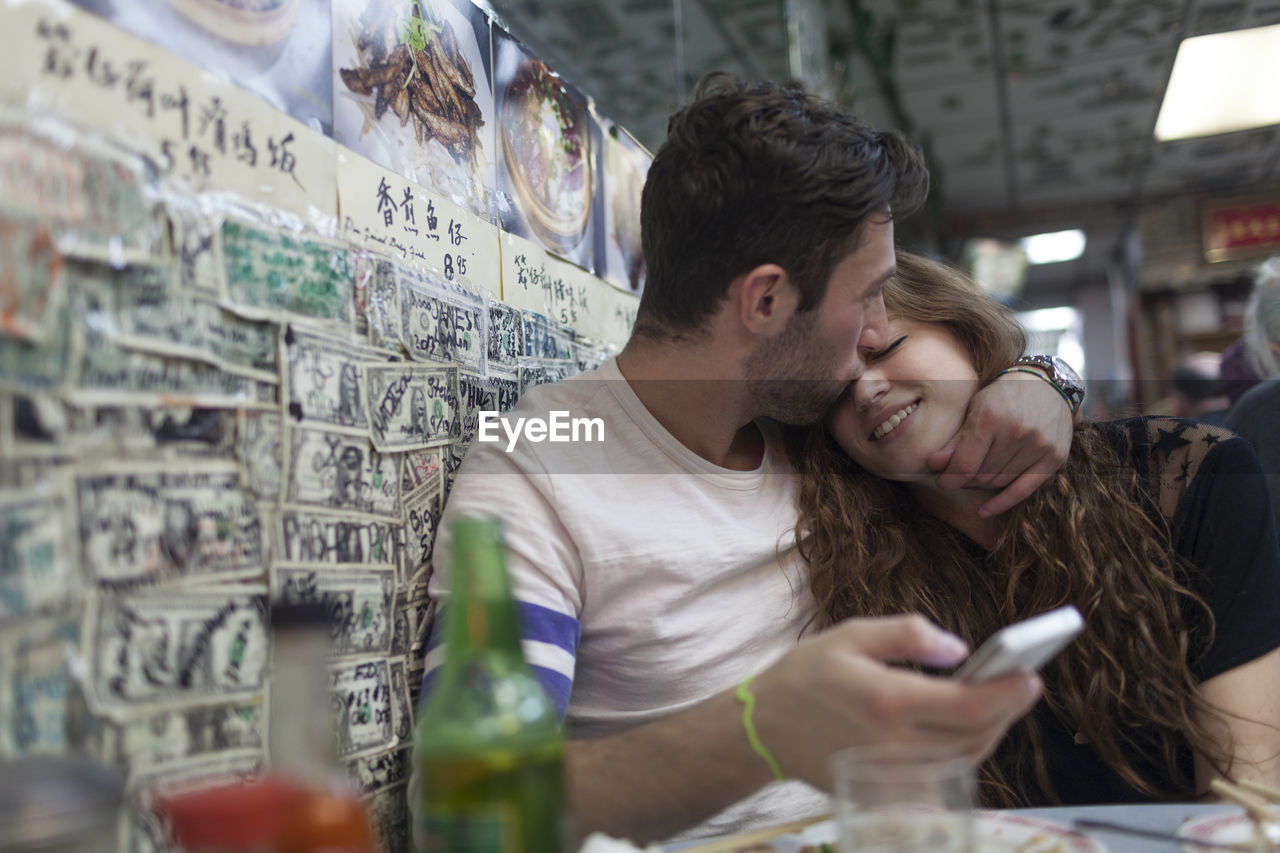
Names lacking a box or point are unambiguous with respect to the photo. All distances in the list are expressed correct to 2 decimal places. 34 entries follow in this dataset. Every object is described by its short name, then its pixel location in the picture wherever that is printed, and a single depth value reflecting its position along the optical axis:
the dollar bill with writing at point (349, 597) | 0.98
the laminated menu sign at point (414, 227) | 1.14
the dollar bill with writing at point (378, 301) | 1.13
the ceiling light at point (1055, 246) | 8.71
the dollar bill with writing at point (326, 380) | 1.00
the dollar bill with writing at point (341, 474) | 1.00
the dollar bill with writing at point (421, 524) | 1.20
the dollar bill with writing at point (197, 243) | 0.85
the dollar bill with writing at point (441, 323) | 1.23
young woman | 1.34
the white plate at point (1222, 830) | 0.80
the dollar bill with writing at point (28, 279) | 0.70
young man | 1.27
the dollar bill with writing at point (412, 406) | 1.15
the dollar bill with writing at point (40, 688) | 0.68
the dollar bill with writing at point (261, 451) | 0.92
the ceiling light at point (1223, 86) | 4.86
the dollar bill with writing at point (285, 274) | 0.93
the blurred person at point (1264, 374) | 2.39
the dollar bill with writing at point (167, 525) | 0.76
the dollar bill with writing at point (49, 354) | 0.70
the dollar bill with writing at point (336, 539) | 0.97
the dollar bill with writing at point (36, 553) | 0.69
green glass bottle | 0.61
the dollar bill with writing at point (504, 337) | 1.48
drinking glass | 0.68
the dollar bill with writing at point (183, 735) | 0.77
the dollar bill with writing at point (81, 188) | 0.71
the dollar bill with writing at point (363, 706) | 1.05
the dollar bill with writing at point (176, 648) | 0.76
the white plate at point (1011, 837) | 0.80
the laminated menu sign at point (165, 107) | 0.73
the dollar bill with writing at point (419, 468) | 1.21
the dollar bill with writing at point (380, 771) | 1.06
